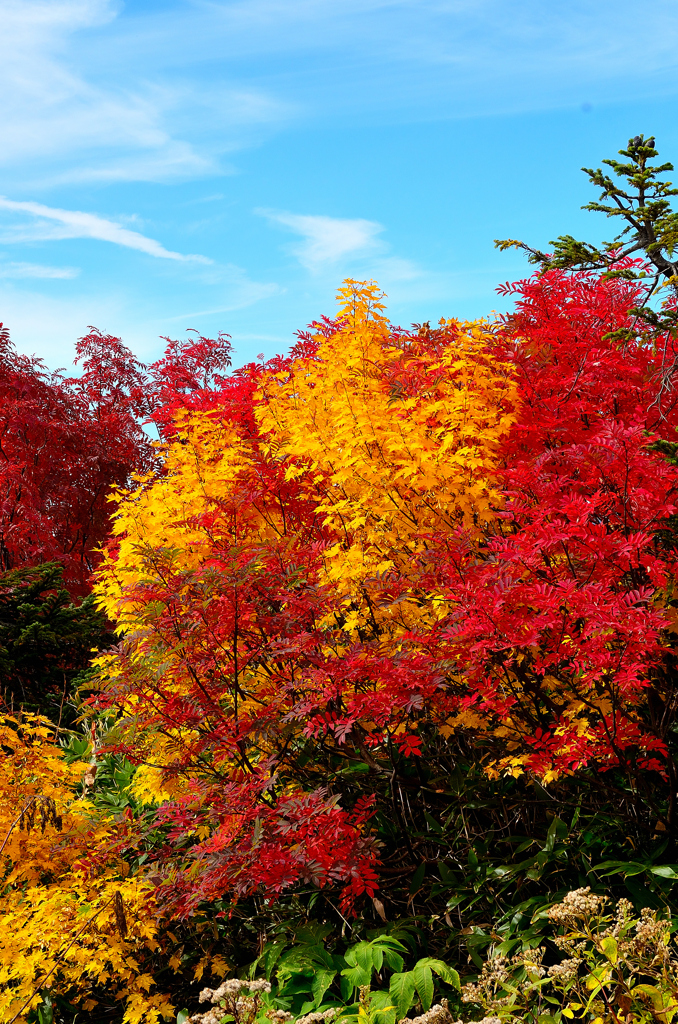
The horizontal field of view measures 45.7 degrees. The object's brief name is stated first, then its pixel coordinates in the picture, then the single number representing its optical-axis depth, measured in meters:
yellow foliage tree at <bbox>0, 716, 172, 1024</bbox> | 4.48
